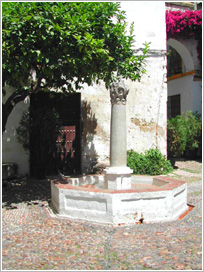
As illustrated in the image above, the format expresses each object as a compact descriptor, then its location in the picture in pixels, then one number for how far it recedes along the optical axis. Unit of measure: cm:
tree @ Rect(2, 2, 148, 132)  498
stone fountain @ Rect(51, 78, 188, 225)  474
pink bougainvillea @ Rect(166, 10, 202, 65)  1308
